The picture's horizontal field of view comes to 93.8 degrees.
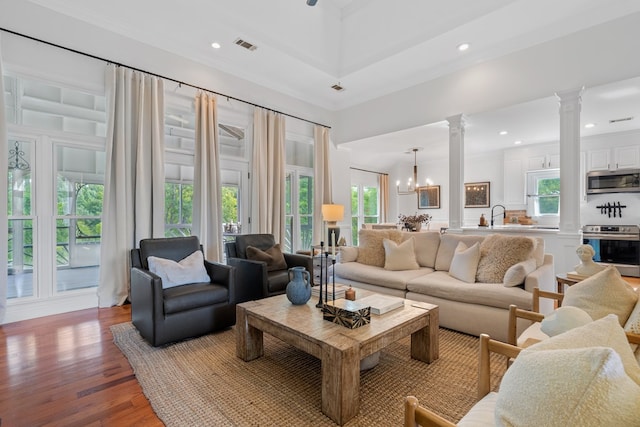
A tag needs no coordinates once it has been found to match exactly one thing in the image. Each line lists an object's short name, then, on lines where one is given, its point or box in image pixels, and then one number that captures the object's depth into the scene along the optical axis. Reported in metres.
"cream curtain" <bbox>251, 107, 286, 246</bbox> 5.08
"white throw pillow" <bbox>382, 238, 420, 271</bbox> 3.81
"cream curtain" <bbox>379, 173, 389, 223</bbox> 9.24
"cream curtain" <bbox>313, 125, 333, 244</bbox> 6.12
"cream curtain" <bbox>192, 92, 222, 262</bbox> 4.36
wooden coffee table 1.66
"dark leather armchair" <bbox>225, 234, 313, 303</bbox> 3.38
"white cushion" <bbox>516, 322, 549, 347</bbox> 1.77
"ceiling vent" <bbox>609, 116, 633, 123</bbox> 5.00
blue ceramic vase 2.40
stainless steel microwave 5.45
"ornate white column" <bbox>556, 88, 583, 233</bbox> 3.70
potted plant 5.94
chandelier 7.22
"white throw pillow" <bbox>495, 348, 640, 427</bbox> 0.65
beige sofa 2.71
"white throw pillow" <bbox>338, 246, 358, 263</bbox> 4.32
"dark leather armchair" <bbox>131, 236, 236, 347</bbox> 2.54
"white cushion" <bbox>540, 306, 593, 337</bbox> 1.31
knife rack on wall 5.77
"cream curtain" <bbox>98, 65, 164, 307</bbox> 3.61
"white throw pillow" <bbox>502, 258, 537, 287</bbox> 2.76
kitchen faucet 7.34
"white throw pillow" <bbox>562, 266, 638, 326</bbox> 1.42
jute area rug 1.72
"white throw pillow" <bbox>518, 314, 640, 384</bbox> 0.87
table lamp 4.97
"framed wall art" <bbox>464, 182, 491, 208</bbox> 7.73
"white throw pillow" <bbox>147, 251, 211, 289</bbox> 2.87
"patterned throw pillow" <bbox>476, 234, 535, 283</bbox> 3.00
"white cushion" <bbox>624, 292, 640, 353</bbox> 1.26
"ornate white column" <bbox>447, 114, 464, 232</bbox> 4.73
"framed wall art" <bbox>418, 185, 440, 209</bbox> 8.74
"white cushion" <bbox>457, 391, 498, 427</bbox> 1.04
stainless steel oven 5.25
